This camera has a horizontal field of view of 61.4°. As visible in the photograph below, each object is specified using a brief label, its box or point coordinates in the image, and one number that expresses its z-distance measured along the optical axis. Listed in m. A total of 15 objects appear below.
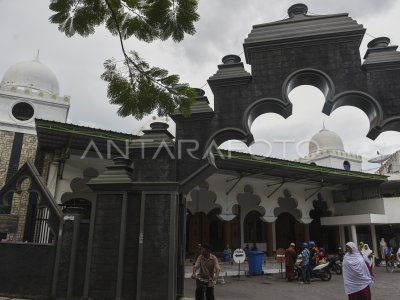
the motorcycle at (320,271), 10.67
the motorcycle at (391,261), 14.43
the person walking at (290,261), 10.64
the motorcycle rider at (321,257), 11.23
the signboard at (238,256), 11.09
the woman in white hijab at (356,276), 4.61
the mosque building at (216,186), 12.84
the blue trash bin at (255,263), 12.47
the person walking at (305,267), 10.19
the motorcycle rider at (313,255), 11.07
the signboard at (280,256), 11.99
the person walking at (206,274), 5.12
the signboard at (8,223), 7.24
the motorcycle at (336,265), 12.43
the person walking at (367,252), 8.88
